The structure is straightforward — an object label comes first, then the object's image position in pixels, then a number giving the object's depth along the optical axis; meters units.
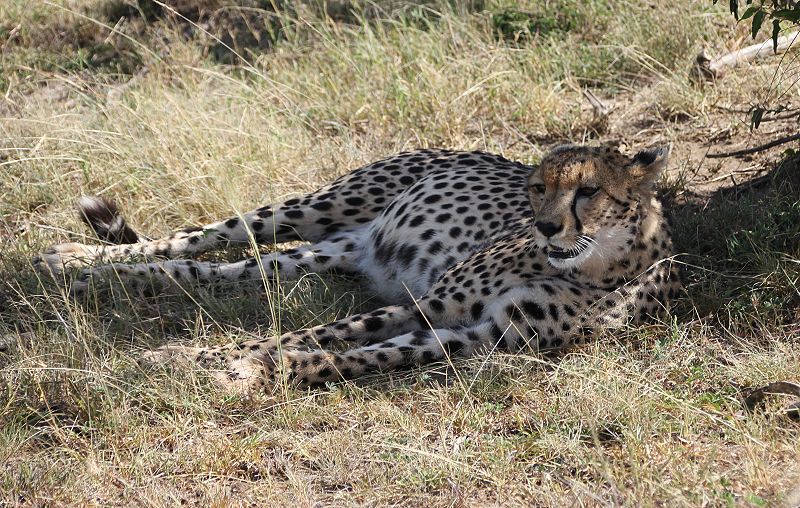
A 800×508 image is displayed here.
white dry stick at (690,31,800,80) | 11.48
